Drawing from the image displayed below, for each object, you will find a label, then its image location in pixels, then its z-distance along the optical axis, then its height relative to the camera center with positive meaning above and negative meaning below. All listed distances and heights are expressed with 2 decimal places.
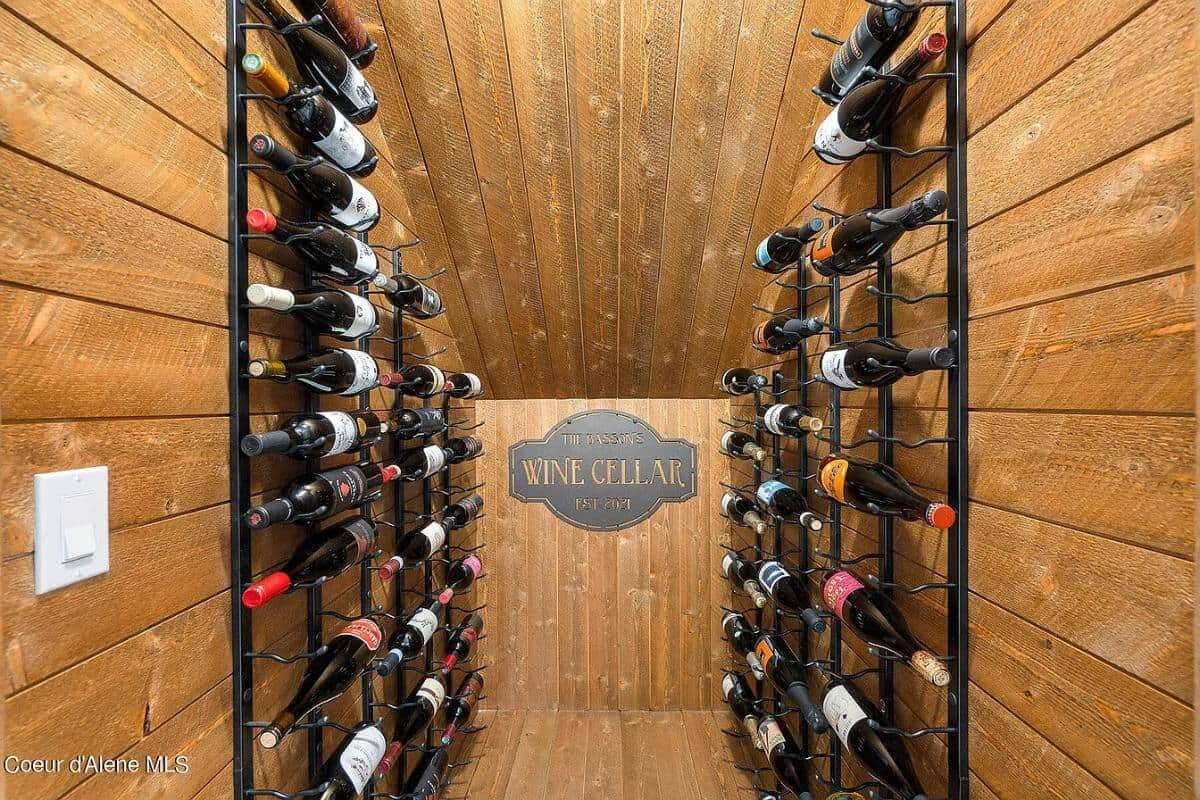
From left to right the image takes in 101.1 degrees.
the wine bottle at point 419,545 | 1.44 -0.45
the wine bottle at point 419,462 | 1.44 -0.19
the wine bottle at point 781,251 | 1.37 +0.43
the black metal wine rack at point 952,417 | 0.86 -0.04
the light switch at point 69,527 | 0.56 -0.15
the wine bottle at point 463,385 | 1.77 +0.05
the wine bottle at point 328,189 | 0.86 +0.43
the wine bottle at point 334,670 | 0.93 -0.57
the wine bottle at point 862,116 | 0.92 +0.58
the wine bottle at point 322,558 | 0.83 -0.32
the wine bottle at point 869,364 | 0.91 +0.07
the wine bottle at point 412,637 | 1.26 -0.67
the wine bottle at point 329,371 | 0.88 +0.05
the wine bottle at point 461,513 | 1.75 -0.42
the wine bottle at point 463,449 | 1.79 -0.19
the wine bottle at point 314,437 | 0.82 -0.07
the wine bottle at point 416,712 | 1.42 -0.93
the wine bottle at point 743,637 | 1.62 -0.86
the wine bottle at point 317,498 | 0.82 -0.19
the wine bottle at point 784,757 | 1.39 -1.02
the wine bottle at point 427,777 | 1.41 -1.14
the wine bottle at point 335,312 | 0.98 +0.18
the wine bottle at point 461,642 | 1.69 -0.91
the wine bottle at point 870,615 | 0.95 -0.45
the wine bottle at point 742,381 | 1.66 +0.06
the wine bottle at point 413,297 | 1.43 +0.30
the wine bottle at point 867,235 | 0.82 +0.32
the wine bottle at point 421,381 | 1.47 +0.05
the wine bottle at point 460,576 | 1.78 -0.65
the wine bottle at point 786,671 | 1.18 -0.76
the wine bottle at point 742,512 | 1.65 -0.41
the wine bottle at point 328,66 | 0.92 +0.68
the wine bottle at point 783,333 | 1.27 +0.18
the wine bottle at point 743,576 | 1.61 -0.64
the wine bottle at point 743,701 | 1.61 -1.06
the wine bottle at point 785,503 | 1.29 -0.31
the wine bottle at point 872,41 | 0.89 +0.69
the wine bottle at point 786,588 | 1.39 -0.55
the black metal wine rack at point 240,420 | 0.86 -0.04
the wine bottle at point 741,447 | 1.69 -0.18
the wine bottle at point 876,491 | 0.84 -0.19
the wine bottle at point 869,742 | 0.93 -0.69
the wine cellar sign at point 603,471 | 2.26 -0.33
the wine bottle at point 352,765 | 1.02 -0.78
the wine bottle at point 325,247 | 0.85 +0.30
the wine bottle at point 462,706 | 1.65 -1.11
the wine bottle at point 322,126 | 0.86 +0.54
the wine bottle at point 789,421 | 1.21 -0.06
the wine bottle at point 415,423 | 1.44 -0.07
